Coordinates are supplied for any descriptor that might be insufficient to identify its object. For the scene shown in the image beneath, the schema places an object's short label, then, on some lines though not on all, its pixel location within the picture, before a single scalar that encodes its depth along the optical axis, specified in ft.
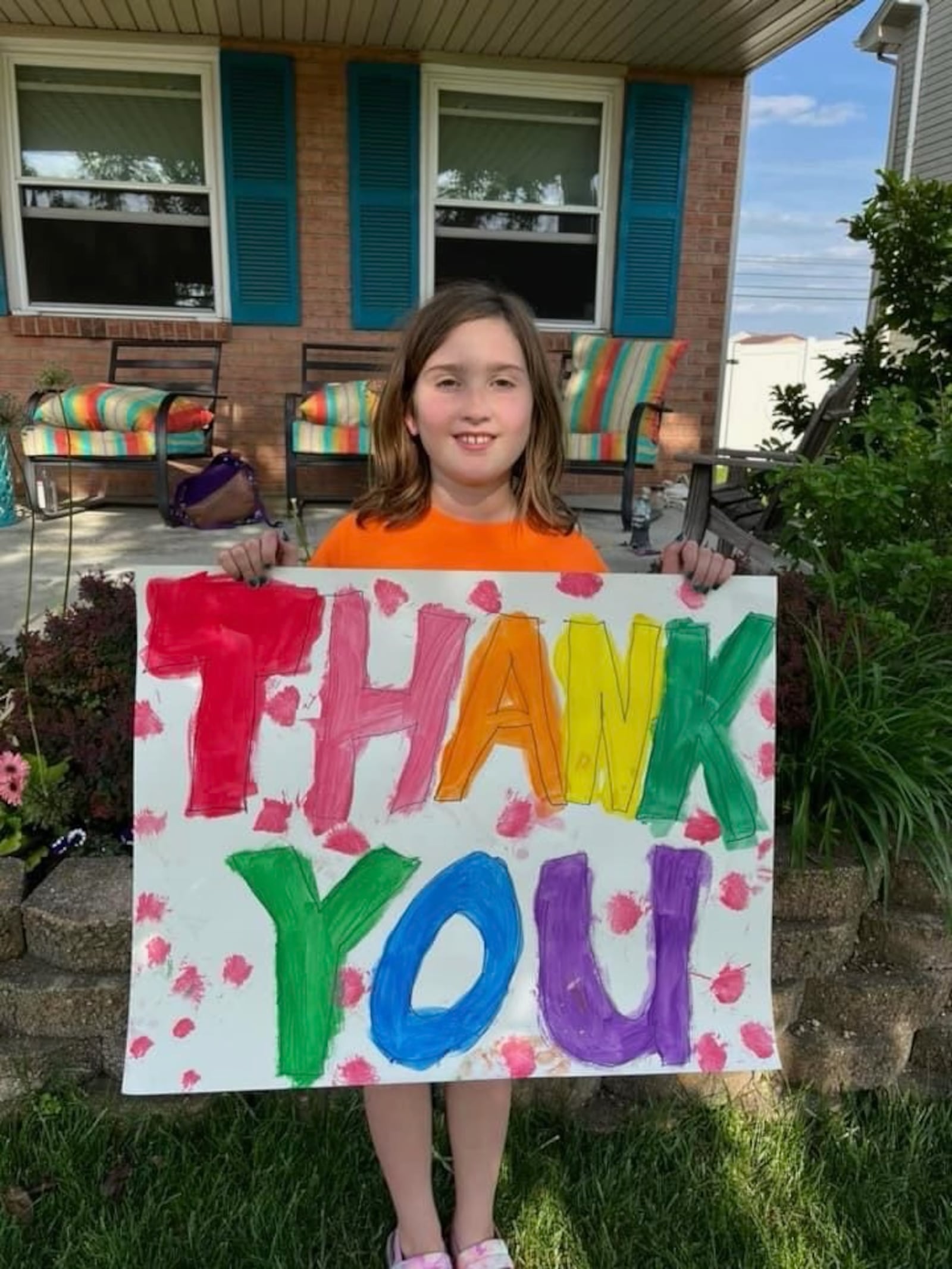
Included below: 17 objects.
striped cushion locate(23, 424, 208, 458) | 17.71
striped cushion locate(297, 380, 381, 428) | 18.78
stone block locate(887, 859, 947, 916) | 5.76
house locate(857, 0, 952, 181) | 40.37
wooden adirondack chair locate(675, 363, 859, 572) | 12.13
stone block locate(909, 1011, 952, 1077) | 5.84
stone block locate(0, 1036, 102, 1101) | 5.20
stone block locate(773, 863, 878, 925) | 5.50
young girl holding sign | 4.49
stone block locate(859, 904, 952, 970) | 5.70
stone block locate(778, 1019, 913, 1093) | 5.66
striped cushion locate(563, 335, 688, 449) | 19.24
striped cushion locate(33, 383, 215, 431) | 18.13
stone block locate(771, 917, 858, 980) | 5.52
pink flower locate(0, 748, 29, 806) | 5.60
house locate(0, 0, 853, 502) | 19.77
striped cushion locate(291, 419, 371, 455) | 18.49
